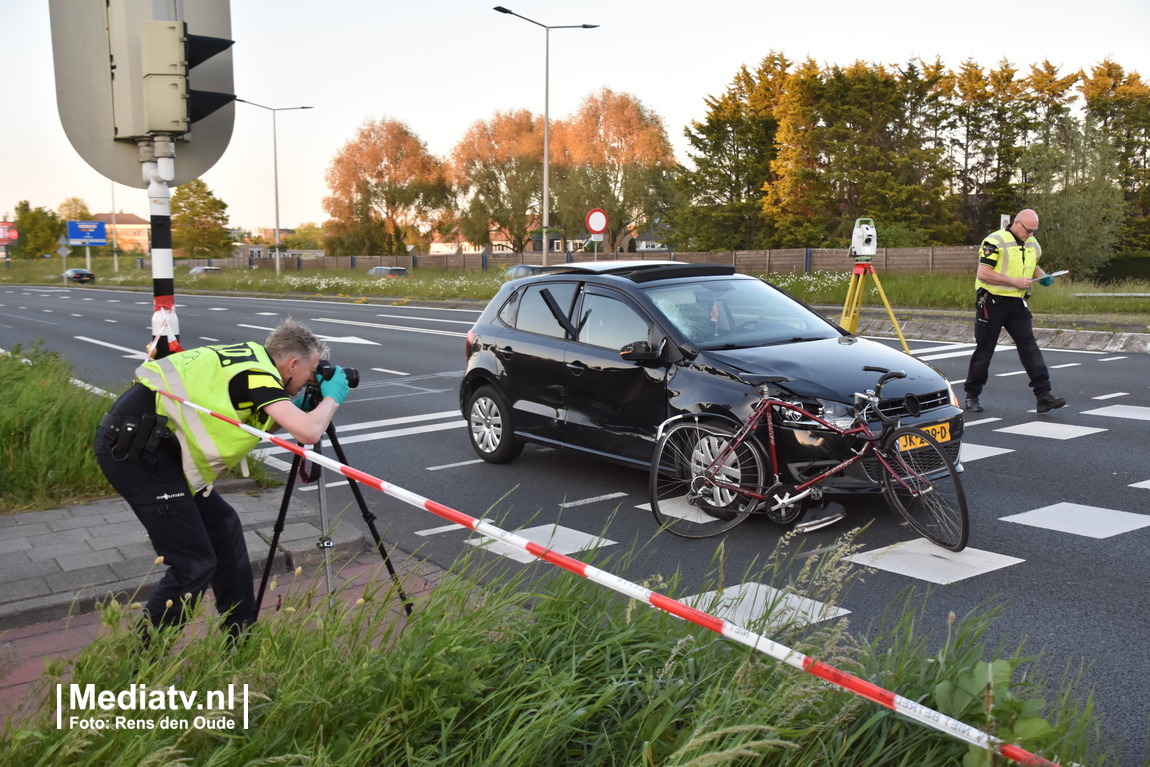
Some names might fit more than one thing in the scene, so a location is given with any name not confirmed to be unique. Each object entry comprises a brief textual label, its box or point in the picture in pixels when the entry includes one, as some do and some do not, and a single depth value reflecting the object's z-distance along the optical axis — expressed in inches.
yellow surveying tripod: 498.3
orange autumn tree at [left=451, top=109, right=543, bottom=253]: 2586.1
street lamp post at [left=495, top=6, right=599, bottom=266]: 1261.1
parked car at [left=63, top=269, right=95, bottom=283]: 2623.0
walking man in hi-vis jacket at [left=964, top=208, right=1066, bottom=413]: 406.0
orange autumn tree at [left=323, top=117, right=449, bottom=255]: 2839.6
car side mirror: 269.7
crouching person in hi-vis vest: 147.5
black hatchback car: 249.9
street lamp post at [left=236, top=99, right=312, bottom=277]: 2148.1
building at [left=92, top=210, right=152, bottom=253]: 6966.5
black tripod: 161.4
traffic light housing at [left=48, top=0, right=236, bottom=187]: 219.5
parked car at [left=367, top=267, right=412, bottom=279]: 2209.6
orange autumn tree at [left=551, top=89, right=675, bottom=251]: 2308.1
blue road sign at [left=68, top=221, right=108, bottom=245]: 3521.2
